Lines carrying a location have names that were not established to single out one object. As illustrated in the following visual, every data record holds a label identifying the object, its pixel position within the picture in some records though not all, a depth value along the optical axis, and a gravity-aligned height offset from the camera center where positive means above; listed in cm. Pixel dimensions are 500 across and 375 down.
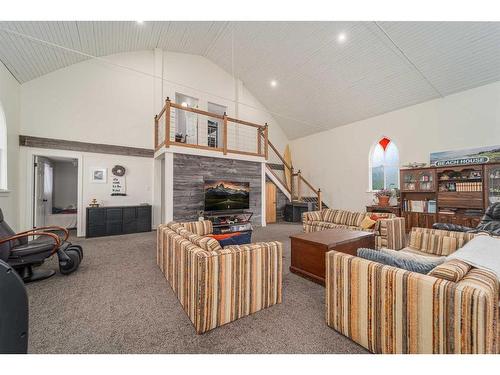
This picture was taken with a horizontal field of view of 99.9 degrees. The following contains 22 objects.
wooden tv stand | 512 -85
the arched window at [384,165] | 656 +78
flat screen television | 569 -17
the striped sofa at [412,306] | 110 -73
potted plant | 625 -23
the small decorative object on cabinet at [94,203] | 554 -38
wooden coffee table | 277 -83
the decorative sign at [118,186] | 597 +8
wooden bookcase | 470 -10
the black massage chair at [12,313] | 81 -50
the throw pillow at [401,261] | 148 -54
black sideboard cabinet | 529 -83
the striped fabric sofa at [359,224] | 405 -78
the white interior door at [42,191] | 505 -6
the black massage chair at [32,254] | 258 -85
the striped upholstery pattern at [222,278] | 173 -82
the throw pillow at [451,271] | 127 -52
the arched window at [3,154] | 413 +69
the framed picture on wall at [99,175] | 572 +38
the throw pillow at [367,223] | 431 -70
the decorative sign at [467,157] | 473 +80
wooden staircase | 808 +26
